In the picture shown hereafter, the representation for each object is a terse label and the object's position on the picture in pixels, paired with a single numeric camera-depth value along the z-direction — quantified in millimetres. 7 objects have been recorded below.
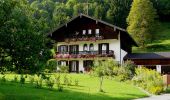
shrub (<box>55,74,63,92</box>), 28875
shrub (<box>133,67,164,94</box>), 32969
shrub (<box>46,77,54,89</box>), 29600
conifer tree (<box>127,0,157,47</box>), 91169
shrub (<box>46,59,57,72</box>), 25116
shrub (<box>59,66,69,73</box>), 59541
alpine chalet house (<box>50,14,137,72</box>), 61594
